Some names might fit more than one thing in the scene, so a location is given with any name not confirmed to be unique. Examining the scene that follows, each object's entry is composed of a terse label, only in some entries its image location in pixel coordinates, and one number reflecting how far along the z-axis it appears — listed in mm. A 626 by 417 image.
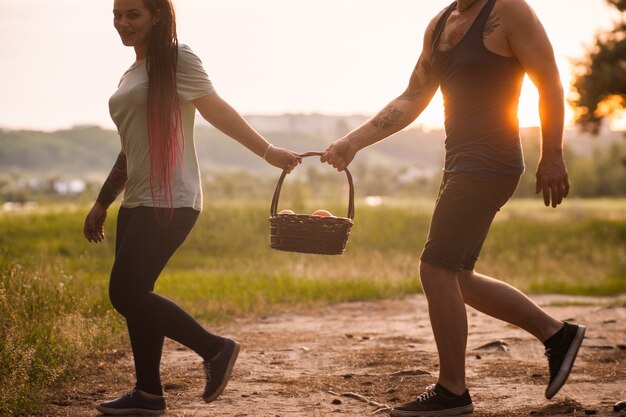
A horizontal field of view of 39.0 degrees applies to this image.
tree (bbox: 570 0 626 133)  25266
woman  4656
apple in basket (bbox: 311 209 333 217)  5727
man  4633
